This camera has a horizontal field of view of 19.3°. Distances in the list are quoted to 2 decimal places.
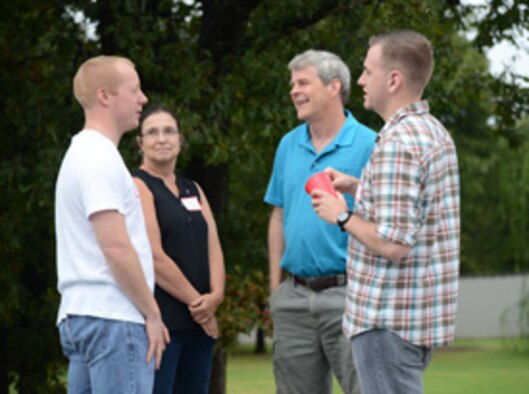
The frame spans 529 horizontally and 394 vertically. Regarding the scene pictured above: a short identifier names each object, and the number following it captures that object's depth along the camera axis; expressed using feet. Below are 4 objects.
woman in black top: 23.33
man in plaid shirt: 15.91
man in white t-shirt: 17.10
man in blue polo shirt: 22.09
